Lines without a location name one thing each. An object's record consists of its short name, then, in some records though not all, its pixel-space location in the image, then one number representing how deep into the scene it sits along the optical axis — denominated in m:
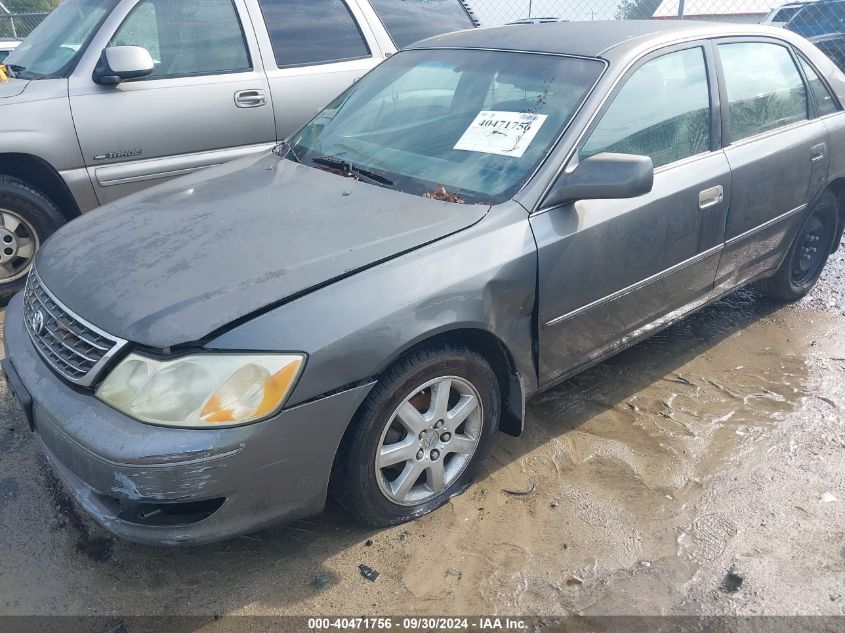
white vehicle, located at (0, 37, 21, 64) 7.95
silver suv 4.02
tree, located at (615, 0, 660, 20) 8.16
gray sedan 2.02
